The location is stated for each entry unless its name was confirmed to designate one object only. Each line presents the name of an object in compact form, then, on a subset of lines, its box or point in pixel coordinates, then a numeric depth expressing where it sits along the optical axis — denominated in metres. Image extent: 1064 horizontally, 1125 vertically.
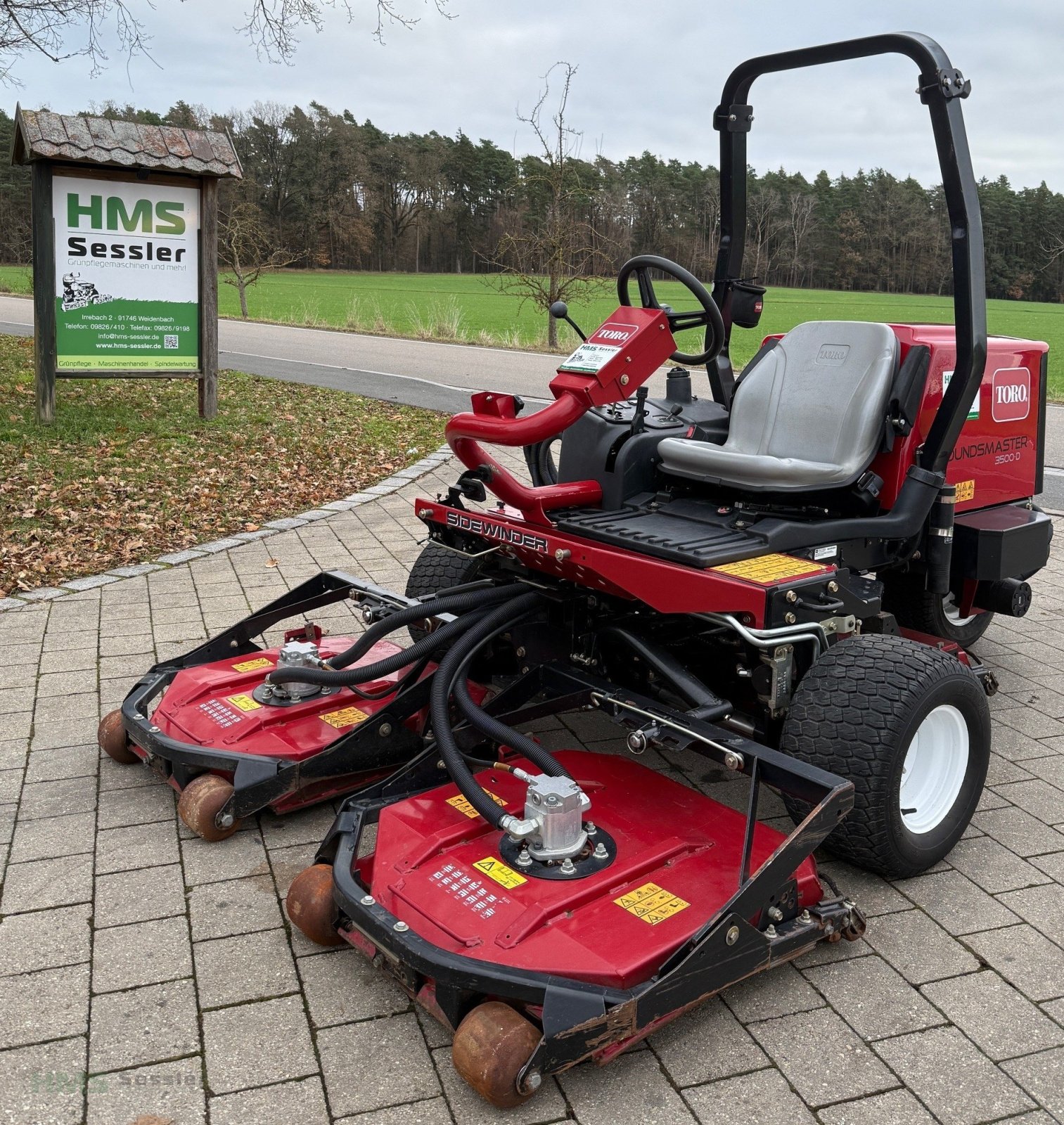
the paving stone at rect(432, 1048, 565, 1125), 2.16
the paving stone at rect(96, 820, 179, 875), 3.04
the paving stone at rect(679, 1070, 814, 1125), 2.16
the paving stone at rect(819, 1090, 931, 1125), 2.15
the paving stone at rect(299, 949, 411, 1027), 2.45
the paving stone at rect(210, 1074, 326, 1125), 2.14
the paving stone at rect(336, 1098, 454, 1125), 2.14
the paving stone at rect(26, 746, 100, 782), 3.53
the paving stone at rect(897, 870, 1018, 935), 2.84
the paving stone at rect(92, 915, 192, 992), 2.56
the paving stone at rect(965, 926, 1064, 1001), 2.58
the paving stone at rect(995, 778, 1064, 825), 3.41
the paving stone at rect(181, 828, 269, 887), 2.99
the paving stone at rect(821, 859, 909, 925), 2.91
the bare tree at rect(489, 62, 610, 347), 18.95
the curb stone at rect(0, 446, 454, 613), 5.27
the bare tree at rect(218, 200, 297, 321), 25.88
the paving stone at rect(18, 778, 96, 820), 3.32
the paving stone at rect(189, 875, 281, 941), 2.76
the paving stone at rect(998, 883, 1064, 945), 2.82
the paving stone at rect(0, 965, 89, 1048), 2.37
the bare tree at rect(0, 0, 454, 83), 8.45
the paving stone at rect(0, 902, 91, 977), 2.62
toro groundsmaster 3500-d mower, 2.36
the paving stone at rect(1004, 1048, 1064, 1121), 2.21
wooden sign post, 8.33
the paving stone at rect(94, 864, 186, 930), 2.80
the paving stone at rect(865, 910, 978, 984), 2.64
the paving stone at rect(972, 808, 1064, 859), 3.22
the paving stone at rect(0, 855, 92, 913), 2.86
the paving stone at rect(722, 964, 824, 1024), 2.48
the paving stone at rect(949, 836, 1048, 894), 3.03
